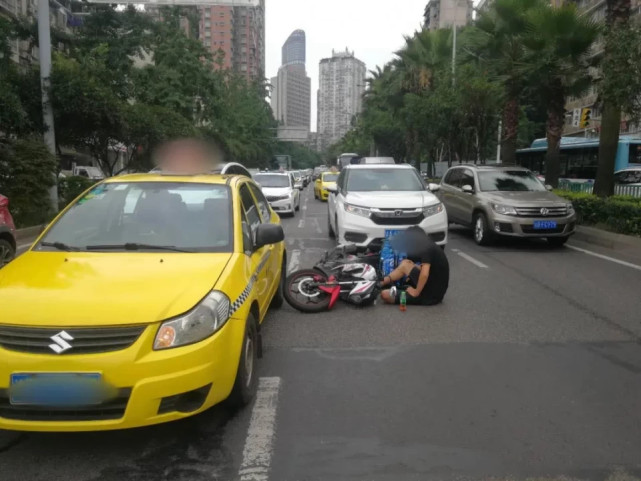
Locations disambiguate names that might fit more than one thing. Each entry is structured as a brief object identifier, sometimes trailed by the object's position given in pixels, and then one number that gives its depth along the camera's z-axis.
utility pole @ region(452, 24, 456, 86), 27.38
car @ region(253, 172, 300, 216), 18.83
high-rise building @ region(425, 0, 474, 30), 83.94
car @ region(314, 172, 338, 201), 27.67
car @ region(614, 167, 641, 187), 22.94
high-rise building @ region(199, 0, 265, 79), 129.62
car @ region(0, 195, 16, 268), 8.09
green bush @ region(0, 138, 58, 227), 13.99
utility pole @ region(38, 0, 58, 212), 15.52
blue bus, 26.12
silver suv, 11.37
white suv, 9.50
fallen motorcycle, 6.63
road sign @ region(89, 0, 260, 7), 14.21
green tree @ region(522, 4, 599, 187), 14.94
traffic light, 29.56
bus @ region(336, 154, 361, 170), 59.77
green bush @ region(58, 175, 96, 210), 18.78
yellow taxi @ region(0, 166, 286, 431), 3.13
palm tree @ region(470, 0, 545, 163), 17.36
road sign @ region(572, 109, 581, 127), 48.62
